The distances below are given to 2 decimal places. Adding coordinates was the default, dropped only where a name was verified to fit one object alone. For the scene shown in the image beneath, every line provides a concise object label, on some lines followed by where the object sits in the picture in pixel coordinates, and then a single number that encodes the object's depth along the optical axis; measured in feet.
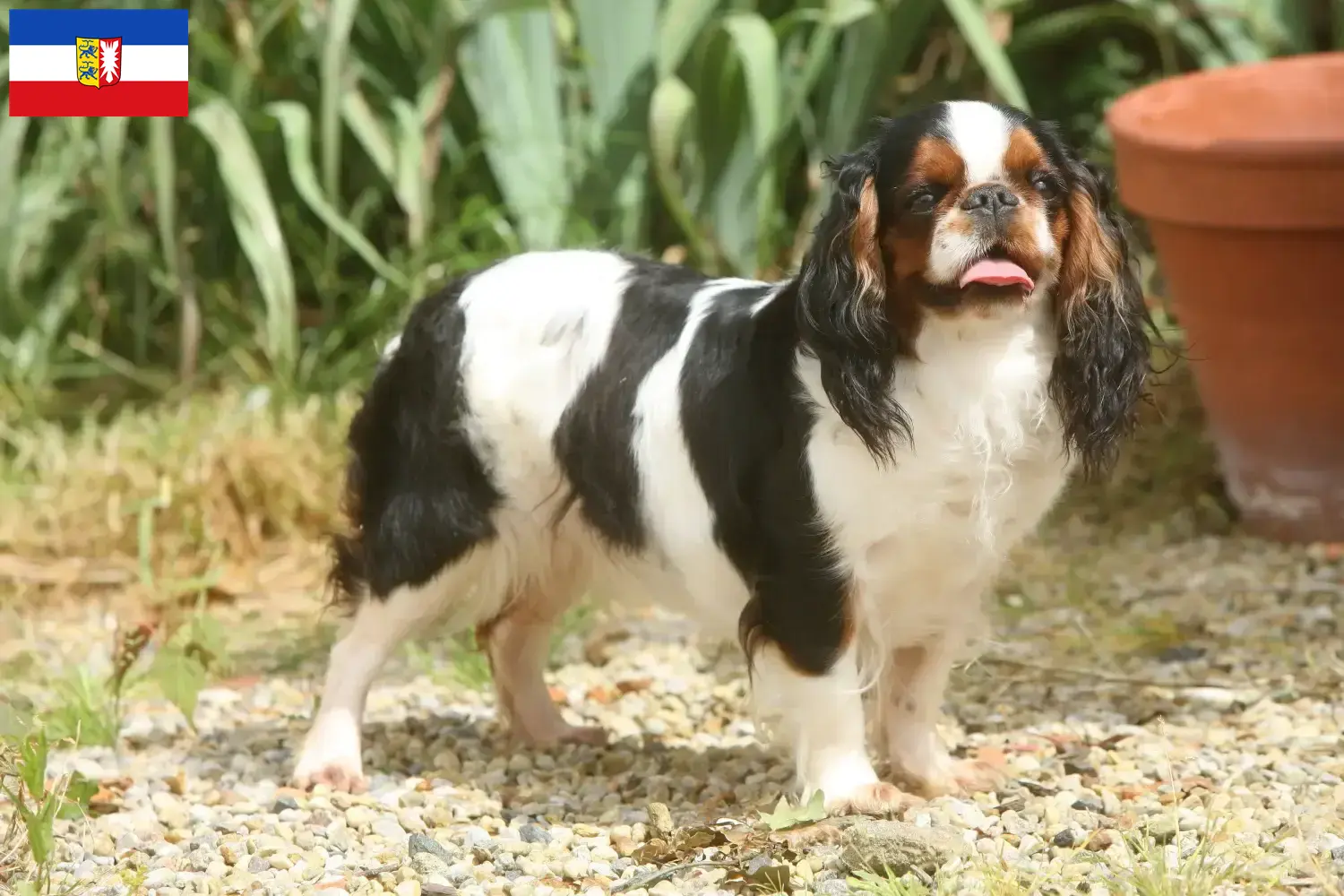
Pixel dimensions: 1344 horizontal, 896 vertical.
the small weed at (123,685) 24.52
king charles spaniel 19.08
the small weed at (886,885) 17.67
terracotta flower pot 28.76
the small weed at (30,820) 18.60
